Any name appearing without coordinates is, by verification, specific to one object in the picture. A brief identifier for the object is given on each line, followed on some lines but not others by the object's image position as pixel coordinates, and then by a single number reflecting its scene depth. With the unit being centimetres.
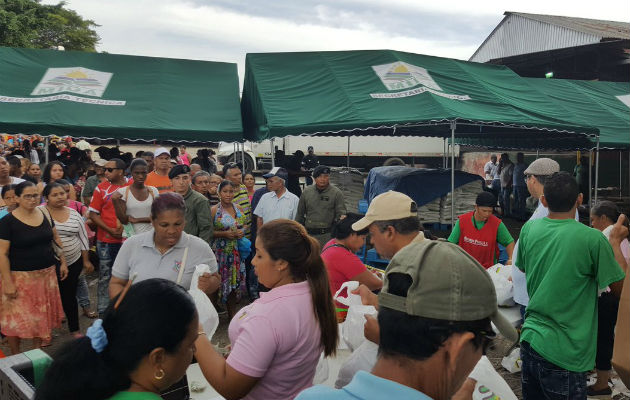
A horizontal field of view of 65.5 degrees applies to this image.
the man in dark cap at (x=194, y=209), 586
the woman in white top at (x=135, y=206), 561
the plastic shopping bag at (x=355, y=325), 274
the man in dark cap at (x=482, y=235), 534
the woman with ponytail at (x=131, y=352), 141
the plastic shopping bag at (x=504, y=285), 501
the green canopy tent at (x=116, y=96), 854
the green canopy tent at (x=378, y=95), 852
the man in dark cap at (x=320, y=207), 707
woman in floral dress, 626
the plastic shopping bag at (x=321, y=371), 251
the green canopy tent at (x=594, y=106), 1066
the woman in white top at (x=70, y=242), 541
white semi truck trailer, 2356
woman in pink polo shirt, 197
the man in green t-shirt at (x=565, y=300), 272
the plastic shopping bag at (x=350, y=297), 290
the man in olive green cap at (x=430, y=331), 115
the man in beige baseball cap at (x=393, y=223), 312
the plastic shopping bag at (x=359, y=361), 224
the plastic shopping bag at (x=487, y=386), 244
